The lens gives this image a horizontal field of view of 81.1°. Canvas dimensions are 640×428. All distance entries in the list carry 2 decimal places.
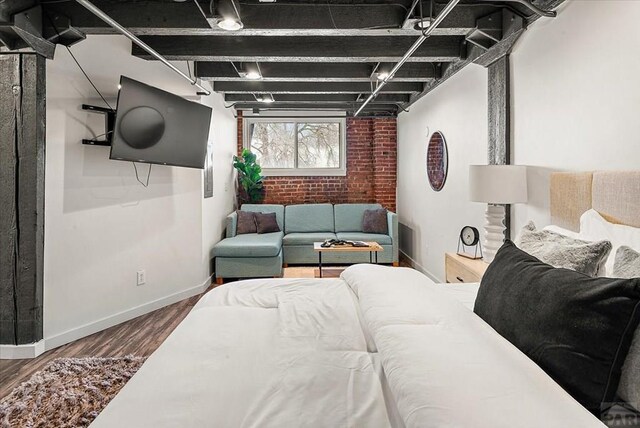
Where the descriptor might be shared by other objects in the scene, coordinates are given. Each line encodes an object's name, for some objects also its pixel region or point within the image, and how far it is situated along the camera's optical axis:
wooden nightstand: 2.58
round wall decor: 4.25
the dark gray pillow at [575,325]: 0.94
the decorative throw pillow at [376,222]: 5.64
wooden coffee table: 4.41
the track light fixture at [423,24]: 2.56
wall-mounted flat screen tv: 2.95
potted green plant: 5.99
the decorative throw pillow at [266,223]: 5.49
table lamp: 2.59
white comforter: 0.85
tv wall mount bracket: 2.93
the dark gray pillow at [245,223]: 5.45
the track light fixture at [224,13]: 2.38
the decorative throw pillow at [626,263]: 1.16
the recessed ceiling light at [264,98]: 5.16
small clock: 3.23
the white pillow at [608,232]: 1.47
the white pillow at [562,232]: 1.75
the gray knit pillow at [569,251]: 1.37
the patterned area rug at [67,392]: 1.90
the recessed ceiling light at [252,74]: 3.81
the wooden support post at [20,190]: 2.58
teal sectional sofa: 4.60
